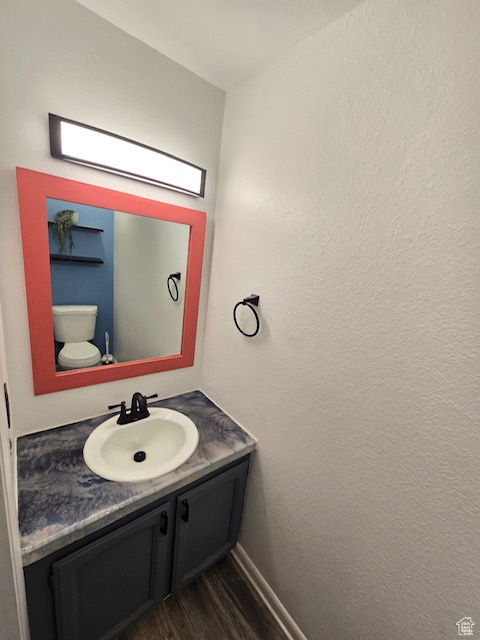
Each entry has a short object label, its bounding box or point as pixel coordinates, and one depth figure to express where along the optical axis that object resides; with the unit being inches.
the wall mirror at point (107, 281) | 38.9
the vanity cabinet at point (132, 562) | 32.2
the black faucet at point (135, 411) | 48.8
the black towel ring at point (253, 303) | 45.7
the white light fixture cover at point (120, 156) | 36.6
